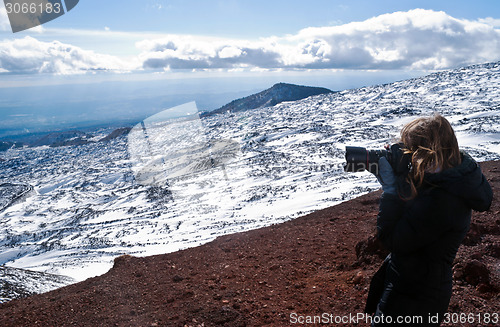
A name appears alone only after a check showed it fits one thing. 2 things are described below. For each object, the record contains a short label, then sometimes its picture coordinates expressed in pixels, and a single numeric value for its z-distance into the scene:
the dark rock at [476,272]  5.15
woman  2.51
